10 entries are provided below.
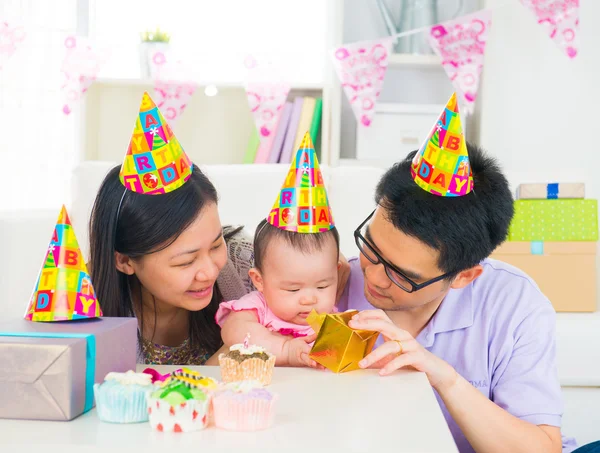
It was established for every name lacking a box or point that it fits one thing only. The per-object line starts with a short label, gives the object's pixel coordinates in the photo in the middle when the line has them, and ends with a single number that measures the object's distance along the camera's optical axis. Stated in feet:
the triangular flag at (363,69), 10.16
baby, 4.83
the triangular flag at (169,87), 10.43
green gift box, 8.79
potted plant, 10.54
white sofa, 7.63
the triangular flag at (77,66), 10.14
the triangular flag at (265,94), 10.31
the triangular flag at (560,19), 9.71
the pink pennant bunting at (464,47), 10.04
